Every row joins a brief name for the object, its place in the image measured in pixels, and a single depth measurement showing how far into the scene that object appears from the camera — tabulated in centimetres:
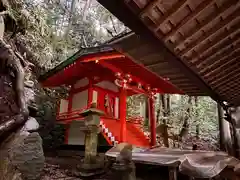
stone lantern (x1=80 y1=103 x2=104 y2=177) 604
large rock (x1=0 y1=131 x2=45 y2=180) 427
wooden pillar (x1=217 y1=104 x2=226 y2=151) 920
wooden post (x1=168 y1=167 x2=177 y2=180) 497
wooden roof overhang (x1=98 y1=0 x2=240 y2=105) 168
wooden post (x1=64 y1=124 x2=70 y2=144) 1195
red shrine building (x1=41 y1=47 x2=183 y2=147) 884
